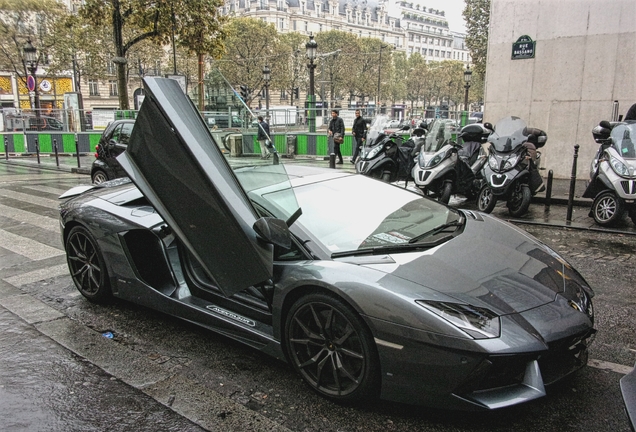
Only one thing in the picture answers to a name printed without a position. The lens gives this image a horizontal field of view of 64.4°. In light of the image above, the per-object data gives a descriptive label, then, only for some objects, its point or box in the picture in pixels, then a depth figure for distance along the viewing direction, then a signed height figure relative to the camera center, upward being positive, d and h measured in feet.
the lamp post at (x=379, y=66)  231.16 +22.20
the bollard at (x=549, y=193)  30.75 -4.66
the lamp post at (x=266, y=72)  111.29 +9.01
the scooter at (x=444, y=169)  30.53 -3.25
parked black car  38.47 -2.80
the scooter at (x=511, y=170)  27.66 -2.95
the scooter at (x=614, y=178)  23.99 -2.91
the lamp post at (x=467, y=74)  111.45 +9.02
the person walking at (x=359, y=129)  54.72 -1.55
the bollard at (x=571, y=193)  26.07 -3.89
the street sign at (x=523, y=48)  42.04 +5.62
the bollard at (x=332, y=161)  46.62 -4.32
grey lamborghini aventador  8.45 -3.21
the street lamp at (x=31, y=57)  78.33 +8.51
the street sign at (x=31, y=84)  71.97 +3.88
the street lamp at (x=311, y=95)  69.56 +2.75
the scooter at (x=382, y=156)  35.63 -2.92
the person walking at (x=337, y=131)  57.36 -1.87
